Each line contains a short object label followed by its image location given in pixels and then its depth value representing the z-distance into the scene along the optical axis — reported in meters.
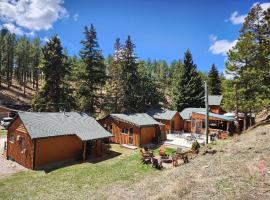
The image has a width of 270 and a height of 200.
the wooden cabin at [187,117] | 36.22
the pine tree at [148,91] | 45.04
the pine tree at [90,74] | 33.16
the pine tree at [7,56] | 59.60
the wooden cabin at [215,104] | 45.12
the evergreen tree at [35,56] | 63.10
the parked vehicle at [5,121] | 36.65
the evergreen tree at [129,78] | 38.12
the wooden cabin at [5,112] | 41.56
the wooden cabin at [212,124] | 30.31
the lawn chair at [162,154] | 19.41
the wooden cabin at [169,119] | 34.81
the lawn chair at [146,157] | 17.85
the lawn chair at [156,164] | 17.03
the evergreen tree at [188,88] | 43.19
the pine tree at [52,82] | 30.44
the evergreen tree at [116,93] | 38.69
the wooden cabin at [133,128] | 26.09
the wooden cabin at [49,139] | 18.25
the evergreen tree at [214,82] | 56.44
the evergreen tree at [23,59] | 63.13
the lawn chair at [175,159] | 17.12
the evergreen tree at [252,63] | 23.38
